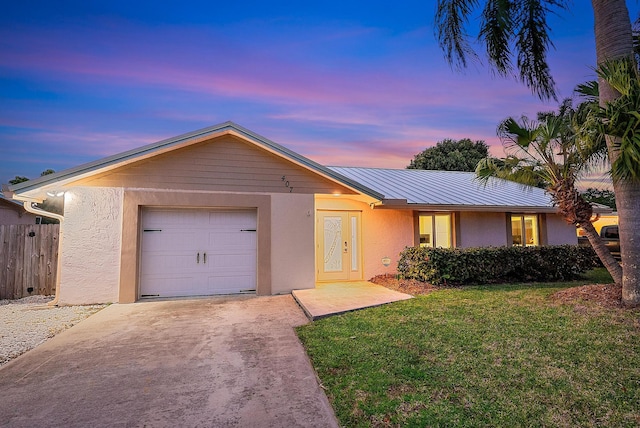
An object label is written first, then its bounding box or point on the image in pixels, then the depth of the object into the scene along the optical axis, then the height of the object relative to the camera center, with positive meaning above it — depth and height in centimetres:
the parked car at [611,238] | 1305 -23
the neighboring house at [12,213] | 1332 +109
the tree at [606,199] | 2332 +270
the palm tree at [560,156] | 640 +172
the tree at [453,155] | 3028 +814
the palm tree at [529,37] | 571 +483
